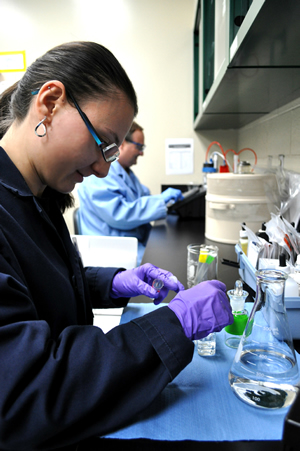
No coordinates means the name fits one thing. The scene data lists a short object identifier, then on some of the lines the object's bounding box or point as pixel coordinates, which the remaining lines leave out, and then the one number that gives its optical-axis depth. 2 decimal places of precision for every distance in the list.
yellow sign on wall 3.20
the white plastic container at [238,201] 1.50
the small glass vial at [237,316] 0.75
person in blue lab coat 2.24
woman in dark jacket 0.47
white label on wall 3.23
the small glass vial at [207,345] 0.70
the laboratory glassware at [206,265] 0.99
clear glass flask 0.54
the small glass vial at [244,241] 1.19
